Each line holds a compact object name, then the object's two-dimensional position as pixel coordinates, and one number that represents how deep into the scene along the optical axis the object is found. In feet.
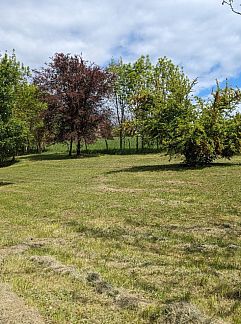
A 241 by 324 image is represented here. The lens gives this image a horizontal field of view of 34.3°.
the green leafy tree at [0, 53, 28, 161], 49.62
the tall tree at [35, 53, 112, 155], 115.55
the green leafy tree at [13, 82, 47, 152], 114.62
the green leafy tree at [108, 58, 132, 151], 144.15
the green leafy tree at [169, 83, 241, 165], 61.87
